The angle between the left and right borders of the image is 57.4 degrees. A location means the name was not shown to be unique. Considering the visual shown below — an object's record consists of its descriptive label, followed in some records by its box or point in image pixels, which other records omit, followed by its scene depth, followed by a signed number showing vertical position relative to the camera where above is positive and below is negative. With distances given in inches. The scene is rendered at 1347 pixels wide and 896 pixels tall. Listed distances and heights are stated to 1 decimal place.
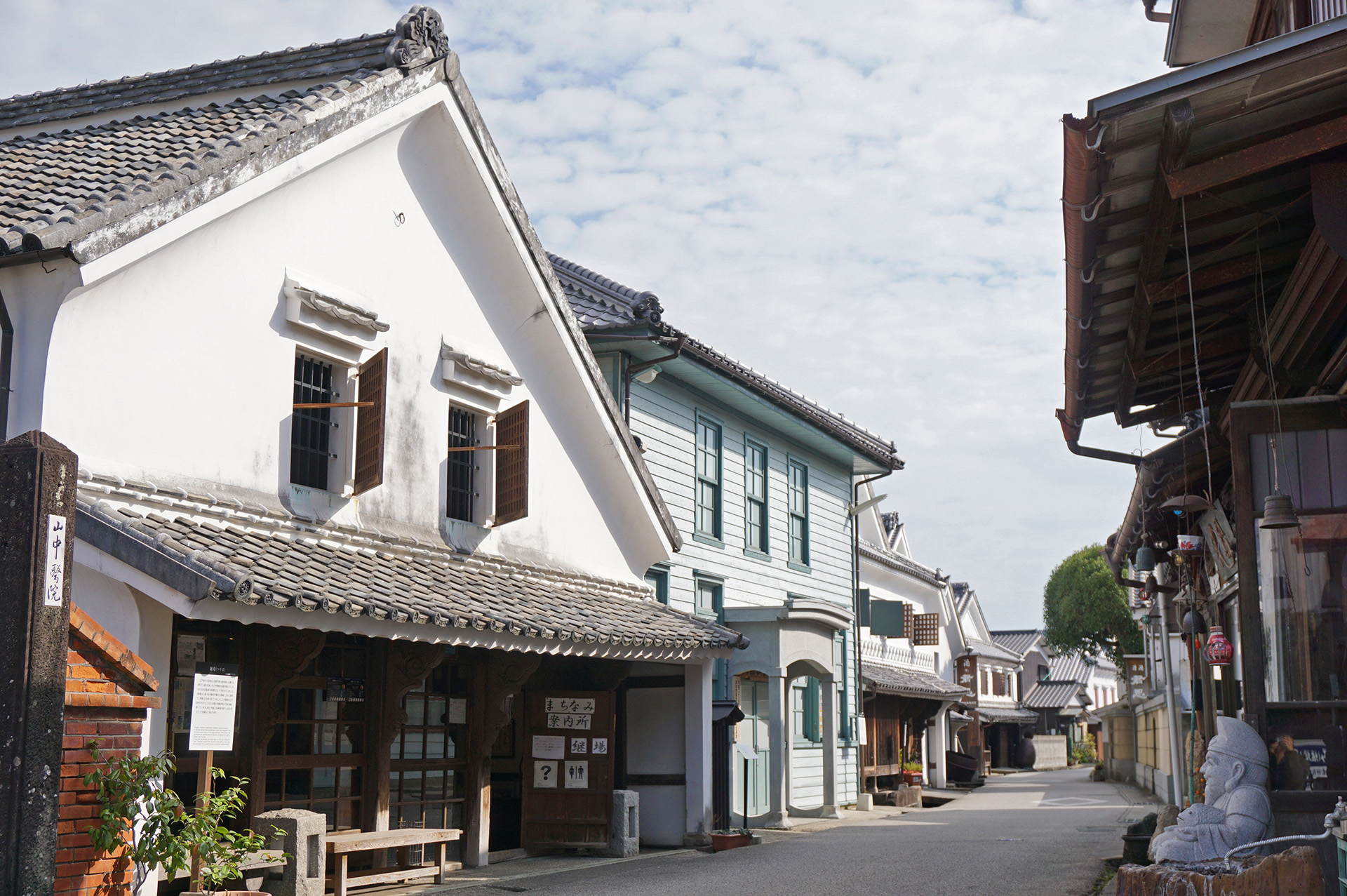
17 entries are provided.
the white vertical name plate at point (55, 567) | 230.7 +18.0
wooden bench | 404.5 -62.4
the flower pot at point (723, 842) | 596.4 -84.2
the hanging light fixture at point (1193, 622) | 461.4 +16.8
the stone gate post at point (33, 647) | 223.6 +3.1
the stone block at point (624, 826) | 557.0 -71.8
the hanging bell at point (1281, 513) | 263.9 +32.8
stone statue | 263.6 -29.7
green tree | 1777.8 +80.0
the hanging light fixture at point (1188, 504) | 362.6 +48.0
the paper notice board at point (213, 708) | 313.3 -11.1
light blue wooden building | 669.9 +88.9
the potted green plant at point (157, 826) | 262.1 -36.9
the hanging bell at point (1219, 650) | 382.6 +5.3
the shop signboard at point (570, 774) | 556.1 -48.3
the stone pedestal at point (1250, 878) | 239.0 -41.1
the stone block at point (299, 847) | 380.8 -56.3
